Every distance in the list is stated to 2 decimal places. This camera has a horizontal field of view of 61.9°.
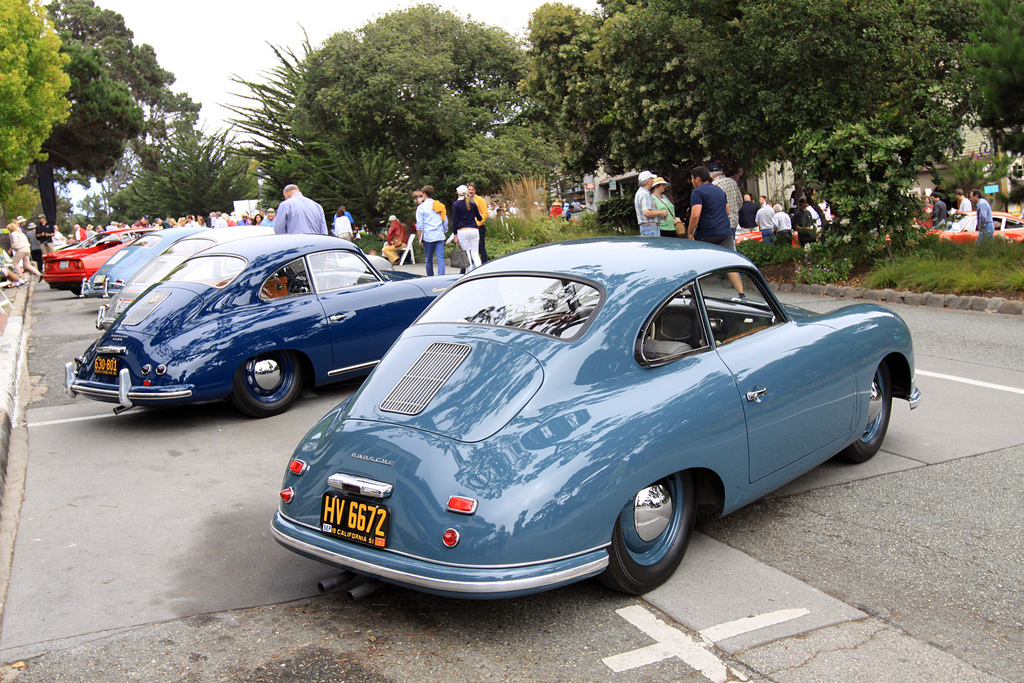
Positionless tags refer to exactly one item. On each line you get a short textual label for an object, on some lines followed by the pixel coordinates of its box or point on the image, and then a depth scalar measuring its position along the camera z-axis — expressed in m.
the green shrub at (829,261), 14.34
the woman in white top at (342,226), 21.12
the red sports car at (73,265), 21.38
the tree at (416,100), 38.50
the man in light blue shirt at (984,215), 17.56
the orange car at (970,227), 16.42
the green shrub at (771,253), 16.62
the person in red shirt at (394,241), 21.89
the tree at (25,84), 24.25
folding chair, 22.23
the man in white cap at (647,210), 11.05
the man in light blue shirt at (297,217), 12.38
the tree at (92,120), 44.31
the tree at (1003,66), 12.59
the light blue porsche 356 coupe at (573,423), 3.39
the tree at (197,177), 54.84
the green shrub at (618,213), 26.67
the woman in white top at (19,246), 24.56
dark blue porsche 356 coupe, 7.20
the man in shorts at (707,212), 10.45
